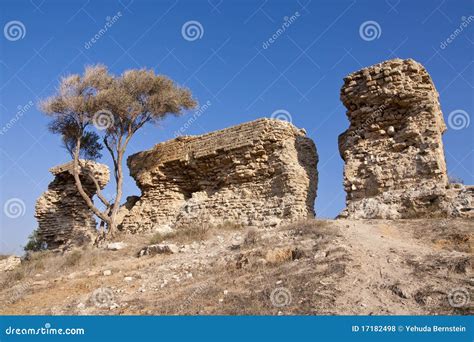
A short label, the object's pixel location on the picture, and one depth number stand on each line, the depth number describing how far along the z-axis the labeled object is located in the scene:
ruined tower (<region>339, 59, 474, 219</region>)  9.27
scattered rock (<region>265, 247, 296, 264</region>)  7.12
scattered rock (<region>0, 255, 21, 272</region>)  12.81
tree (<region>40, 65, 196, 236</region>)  14.94
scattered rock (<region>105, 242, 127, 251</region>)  10.85
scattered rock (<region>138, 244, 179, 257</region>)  9.24
